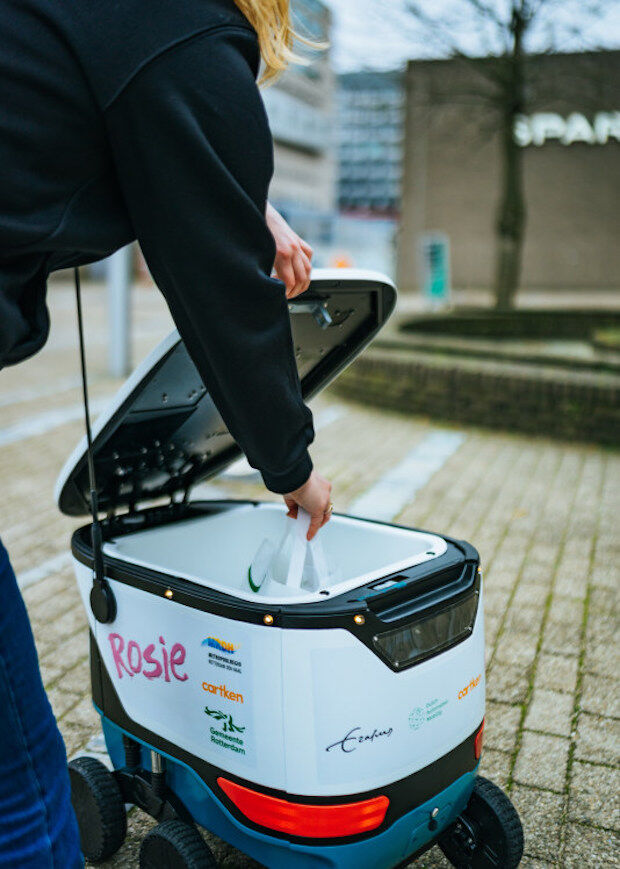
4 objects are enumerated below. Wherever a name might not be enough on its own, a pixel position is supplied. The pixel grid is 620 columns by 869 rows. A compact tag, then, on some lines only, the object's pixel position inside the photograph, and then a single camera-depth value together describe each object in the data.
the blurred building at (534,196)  24.86
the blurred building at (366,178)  104.75
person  1.05
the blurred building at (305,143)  65.94
